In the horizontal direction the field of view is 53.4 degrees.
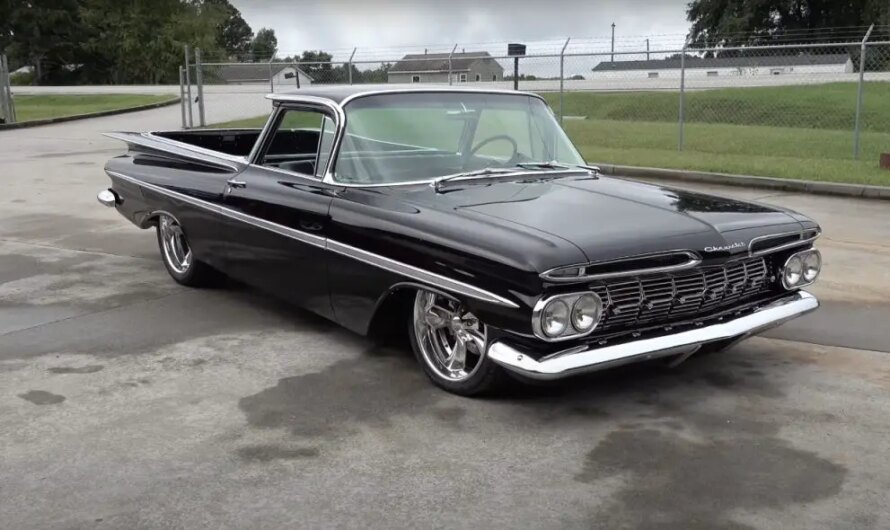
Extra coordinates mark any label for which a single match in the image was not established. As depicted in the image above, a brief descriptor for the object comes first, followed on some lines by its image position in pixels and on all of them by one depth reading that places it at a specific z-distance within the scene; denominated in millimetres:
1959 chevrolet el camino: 3732
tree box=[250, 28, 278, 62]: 103900
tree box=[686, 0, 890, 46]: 59094
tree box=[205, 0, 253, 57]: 109375
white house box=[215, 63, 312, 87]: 35153
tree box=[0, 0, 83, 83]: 58281
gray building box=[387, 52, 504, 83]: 21189
